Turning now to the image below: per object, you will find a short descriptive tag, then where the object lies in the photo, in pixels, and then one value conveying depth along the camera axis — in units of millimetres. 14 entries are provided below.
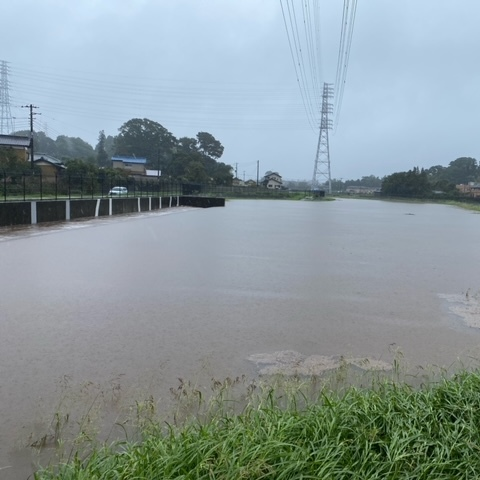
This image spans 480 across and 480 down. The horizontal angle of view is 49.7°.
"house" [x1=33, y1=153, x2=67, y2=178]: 47428
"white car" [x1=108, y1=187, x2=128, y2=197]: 35400
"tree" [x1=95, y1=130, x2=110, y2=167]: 85675
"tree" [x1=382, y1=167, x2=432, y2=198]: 87375
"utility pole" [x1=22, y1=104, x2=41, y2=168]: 47828
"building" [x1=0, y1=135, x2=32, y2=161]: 45625
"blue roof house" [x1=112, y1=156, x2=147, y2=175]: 79888
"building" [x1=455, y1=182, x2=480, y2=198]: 89188
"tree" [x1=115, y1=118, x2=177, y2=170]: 102062
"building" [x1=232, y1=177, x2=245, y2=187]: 95688
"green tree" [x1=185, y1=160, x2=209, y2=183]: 74312
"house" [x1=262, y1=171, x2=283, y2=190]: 108250
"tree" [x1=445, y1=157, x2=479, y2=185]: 131625
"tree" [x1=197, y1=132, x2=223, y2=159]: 103062
